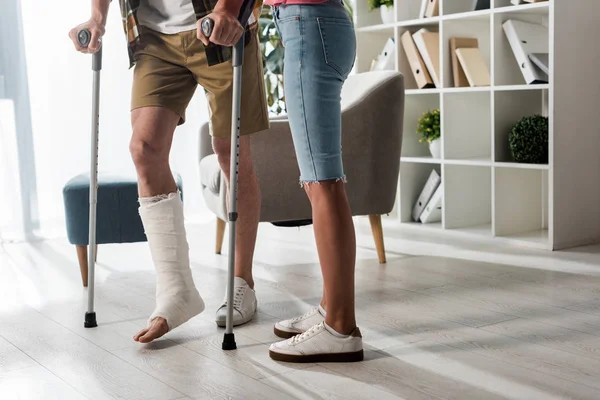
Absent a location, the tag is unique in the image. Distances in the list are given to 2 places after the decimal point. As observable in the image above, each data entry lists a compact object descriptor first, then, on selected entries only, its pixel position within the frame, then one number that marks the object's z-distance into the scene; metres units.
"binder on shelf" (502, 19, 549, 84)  3.33
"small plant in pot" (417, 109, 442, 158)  3.78
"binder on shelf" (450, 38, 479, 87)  3.63
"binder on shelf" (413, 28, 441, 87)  3.75
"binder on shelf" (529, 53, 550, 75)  3.31
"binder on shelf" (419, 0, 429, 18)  3.77
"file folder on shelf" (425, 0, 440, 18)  3.71
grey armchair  2.94
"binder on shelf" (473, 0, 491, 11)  3.53
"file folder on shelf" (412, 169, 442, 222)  3.87
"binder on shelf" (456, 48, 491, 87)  3.58
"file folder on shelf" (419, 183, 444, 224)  3.84
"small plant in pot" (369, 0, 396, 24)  3.92
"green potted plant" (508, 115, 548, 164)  3.29
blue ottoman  2.83
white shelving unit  3.19
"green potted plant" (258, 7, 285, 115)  4.48
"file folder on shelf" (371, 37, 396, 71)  3.96
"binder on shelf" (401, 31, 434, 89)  3.80
